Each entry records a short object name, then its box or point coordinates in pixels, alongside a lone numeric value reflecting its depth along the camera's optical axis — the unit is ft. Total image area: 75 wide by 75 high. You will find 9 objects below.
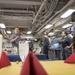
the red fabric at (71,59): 2.67
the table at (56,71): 1.71
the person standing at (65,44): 9.96
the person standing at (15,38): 8.46
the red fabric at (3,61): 2.32
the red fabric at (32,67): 1.27
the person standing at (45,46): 12.89
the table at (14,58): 5.03
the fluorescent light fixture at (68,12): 11.22
